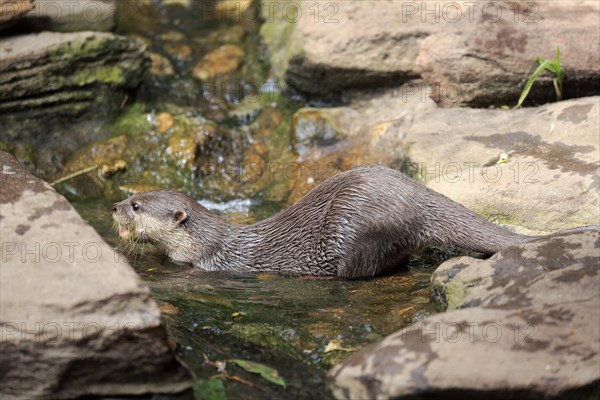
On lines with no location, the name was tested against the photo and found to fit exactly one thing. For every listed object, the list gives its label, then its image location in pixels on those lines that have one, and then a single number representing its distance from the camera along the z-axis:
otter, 7.62
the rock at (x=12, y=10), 10.41
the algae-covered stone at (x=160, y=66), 11.95
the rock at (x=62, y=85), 10.41
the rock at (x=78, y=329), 5.34
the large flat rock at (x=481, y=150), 8.16
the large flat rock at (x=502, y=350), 5.07
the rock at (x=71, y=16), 11.06
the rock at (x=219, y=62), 12.04
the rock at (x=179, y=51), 12.25
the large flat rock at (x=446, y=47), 10.14
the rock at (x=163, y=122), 10.93
